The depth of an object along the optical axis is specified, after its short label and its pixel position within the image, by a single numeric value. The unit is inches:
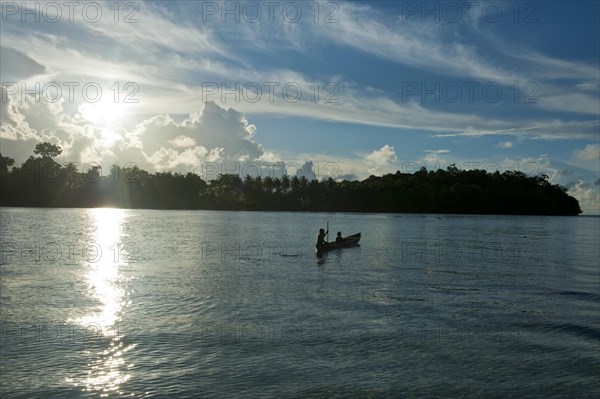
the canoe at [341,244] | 2253.9
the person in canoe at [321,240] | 2241.1
